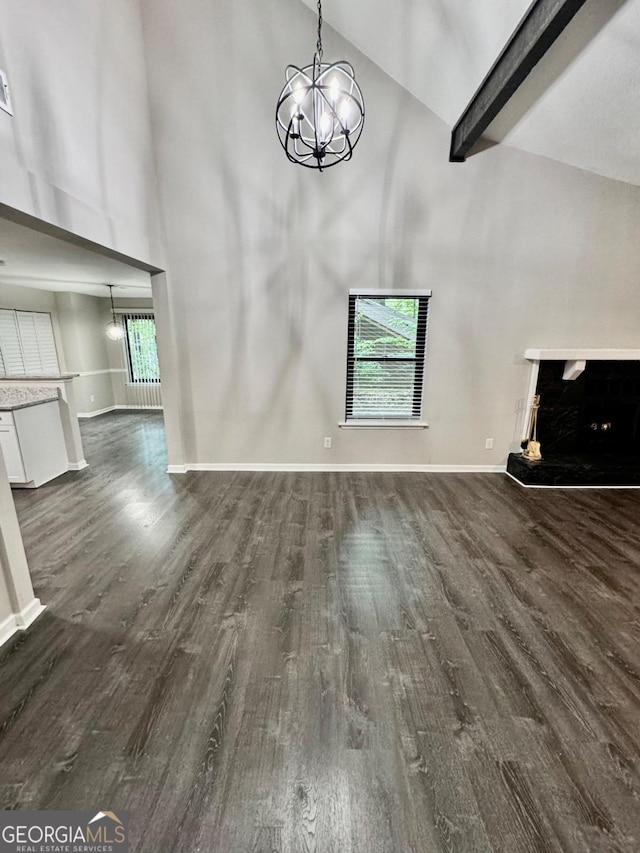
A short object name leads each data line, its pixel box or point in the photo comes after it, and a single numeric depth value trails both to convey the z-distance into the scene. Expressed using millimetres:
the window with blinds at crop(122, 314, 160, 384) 7758
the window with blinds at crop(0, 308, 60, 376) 5684
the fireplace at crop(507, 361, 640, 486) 3762
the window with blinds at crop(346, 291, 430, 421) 3859
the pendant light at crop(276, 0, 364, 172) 1667
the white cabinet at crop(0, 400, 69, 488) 3545
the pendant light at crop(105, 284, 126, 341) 6647
